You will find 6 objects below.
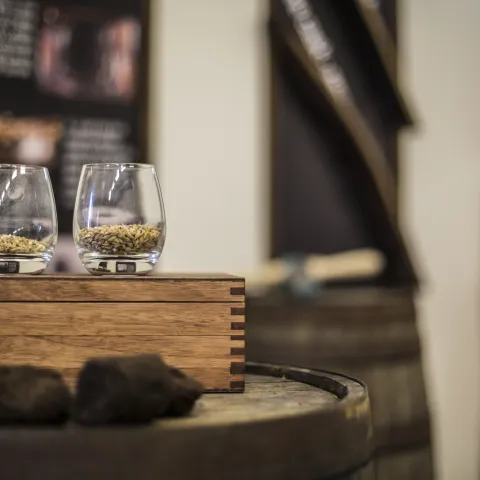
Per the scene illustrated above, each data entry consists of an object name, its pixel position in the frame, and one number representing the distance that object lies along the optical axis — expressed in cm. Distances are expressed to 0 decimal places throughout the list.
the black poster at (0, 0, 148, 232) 213
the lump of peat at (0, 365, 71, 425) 94
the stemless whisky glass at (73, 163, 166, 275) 114
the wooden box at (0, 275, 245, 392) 109
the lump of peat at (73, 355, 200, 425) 94
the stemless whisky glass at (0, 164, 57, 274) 113
